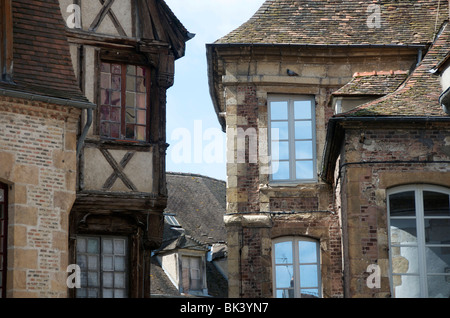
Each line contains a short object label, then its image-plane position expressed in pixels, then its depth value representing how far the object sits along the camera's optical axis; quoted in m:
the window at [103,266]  18.48
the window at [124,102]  19.00
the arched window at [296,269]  20.80
